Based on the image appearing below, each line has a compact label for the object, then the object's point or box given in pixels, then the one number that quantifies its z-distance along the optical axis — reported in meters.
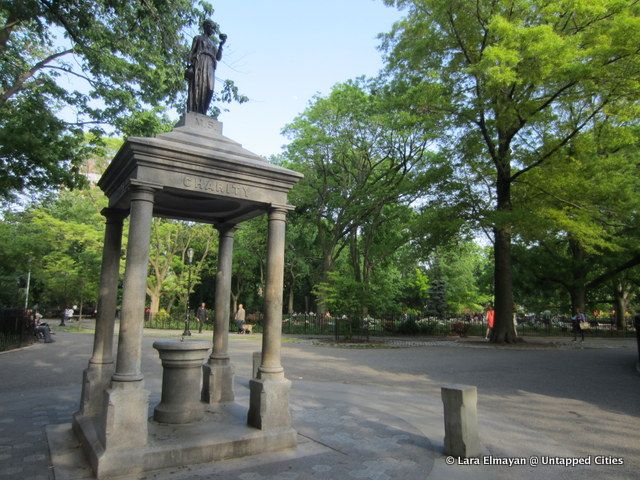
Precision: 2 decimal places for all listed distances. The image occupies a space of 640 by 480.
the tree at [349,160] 29.88
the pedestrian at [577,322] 25.05
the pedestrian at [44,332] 19.44
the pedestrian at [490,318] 23.28
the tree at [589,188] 19.19
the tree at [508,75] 15.66
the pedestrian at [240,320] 29.45
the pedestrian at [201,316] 28.35
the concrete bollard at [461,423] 5.27
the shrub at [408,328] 28.11
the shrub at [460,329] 28.47
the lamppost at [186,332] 23.62
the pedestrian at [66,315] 33.74
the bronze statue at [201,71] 6.97
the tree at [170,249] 33.16
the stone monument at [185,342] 5.02
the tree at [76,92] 12.17
